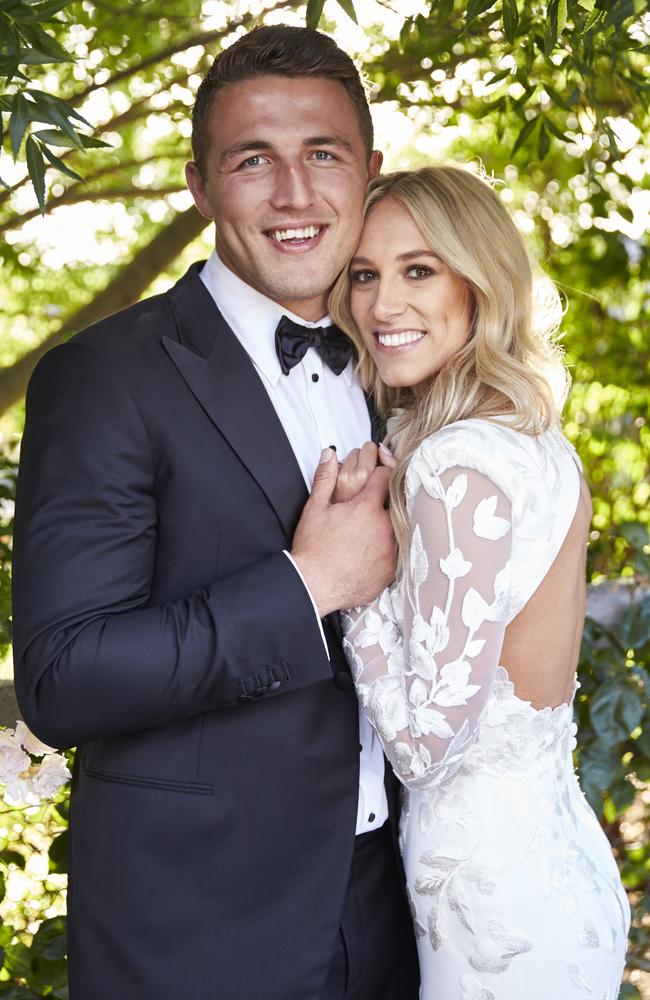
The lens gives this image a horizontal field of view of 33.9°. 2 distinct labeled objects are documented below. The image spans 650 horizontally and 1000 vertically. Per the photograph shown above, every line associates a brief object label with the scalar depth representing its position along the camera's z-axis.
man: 1.74
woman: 1.83
